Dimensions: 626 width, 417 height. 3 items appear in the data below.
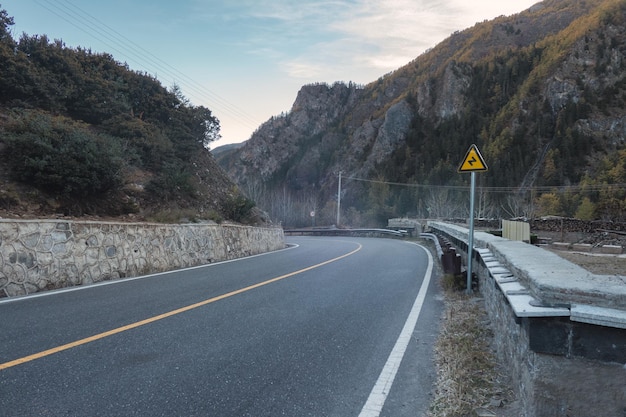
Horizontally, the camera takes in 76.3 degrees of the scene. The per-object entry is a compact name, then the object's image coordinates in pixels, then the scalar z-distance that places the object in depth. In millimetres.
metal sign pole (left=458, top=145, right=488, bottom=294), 7875
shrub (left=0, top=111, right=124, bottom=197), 10848
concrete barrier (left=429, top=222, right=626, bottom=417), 2443
